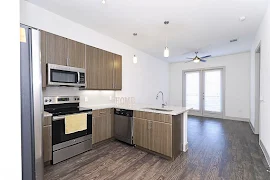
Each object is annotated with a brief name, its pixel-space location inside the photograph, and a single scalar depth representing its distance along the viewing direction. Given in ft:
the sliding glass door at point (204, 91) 20.65
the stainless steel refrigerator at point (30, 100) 3.47
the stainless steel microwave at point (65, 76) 8.11
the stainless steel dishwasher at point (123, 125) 10.47
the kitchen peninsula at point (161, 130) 8.41
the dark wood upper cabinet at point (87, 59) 8.12
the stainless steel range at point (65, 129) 7.95
